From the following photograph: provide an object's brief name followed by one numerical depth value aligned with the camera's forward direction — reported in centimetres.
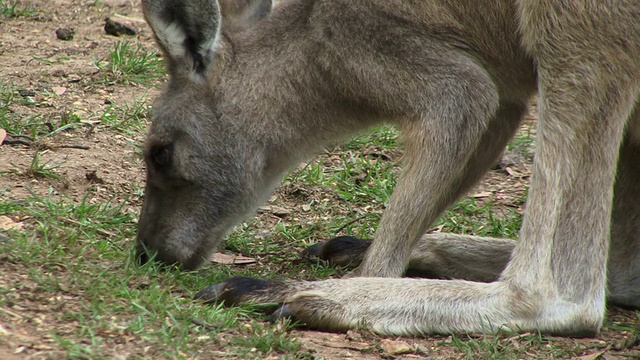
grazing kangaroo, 929
